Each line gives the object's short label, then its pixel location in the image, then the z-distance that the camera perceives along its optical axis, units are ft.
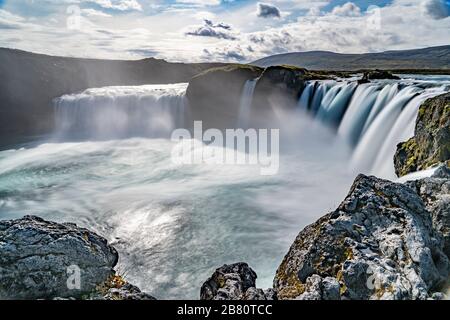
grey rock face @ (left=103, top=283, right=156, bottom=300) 20.97
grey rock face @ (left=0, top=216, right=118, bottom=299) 21.33
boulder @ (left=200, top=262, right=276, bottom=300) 19.63
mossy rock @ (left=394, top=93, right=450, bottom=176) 37.47
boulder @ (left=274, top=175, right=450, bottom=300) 17.74
